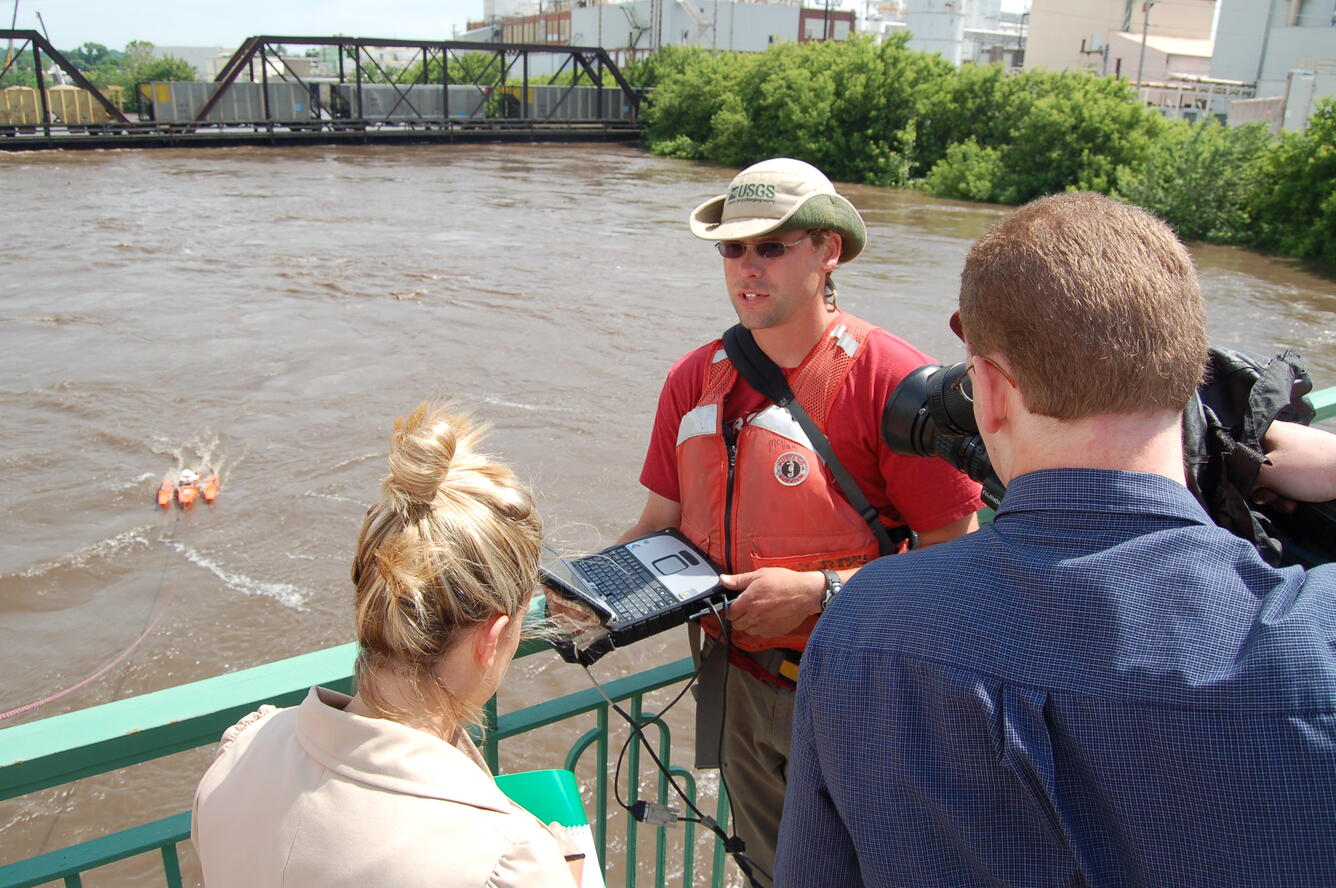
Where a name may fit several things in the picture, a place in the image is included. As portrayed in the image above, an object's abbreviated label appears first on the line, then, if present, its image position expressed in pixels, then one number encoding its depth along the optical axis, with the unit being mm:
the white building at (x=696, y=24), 69125
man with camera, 987
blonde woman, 1173
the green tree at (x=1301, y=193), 19719
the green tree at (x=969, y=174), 28062
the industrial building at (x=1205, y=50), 33094
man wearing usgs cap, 2213
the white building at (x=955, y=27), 68375
